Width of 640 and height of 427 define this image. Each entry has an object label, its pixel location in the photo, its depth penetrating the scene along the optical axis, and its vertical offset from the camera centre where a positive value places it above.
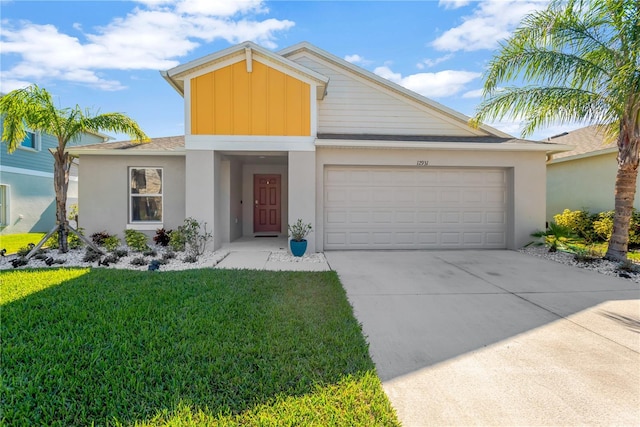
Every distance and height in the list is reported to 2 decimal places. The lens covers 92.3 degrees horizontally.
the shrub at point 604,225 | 9.97 -0.64
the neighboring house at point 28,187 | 12.46 +0.74
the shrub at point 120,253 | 7.52 -1.21
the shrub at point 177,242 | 8.25 -1.01
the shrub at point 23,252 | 7.41 -1.17
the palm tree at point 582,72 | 6.54 +3.09
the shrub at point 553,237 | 8.62 -0.97
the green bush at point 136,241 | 8.52 -1.02
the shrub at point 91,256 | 7.15 -1.23
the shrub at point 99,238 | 9.11 -1.00
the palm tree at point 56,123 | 7.05 +2.00
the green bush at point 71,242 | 8.65 -1.07
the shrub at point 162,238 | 9.22 -1.01
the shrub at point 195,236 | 7.95 -0.82
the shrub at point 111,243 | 8.37 -1.09
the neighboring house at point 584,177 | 11.41 +1.16
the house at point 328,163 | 8.29 +1.26
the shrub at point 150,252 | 7.93 -1.26
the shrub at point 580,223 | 10.70 -0.64
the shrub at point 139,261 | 6.99 -1.31
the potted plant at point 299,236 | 8.07 -0.84
